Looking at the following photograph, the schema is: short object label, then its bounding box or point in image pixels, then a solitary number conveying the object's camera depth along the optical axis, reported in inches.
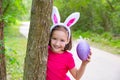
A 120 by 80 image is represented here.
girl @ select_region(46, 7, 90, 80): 119.6
